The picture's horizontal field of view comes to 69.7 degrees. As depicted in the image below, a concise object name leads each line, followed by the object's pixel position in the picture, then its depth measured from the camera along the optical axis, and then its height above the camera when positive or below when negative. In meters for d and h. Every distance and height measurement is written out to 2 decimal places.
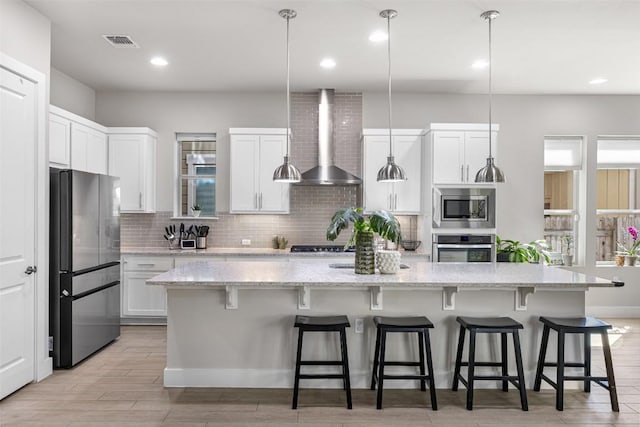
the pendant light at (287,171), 3.64 +0.32
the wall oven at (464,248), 5.28 -0.42
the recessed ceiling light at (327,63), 4.76 +1.56
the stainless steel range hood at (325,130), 5.86 +1.04
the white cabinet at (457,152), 5.36 +0.69
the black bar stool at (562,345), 3.14 -0.94
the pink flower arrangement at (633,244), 6.04 -0.43
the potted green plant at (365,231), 3.35 -0.14
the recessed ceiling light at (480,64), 4.79 +1.57
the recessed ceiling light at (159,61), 4.73 +1.57
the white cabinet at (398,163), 5.66 +0.54
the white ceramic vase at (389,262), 3.44 -0.38
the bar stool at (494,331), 3.14 -0.94
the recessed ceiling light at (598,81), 5.37 +1.55
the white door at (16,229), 3.23 -0.14
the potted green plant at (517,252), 5.45 -0.49
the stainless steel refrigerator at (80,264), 3.87 -0.48
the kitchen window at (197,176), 6.18 +0.46
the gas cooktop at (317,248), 5.61 -0.46
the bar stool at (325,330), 3.16 -0.94
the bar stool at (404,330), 3.14 -0.92
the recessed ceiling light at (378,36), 4.06 +1.57
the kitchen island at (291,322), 3.53 -0.86
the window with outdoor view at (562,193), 6.16 +0.25
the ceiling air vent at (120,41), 4.18 +1.57
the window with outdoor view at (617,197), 6.19 +0.20
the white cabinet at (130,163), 5.67 +0.59
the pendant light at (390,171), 3.67 +0.34
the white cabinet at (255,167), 5.70 +0.54
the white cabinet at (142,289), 5.42 -0.93
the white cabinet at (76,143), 4.46 +0.72
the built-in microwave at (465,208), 5.30 +0.04
